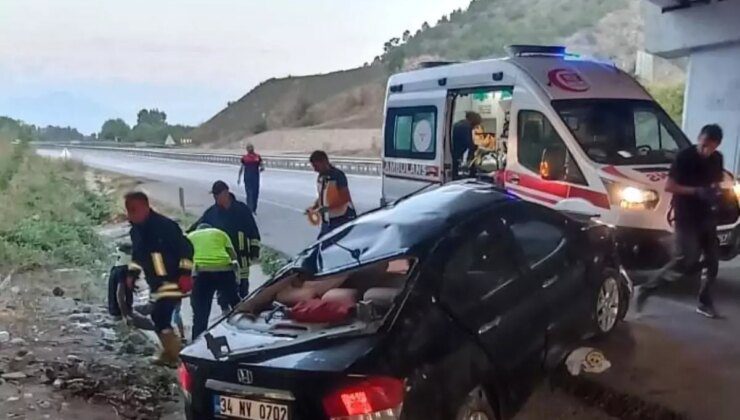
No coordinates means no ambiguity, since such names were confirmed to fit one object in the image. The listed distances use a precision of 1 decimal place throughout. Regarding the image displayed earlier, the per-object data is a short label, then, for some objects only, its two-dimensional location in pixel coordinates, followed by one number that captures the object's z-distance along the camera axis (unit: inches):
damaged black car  141.3
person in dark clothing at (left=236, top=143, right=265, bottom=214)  679.1
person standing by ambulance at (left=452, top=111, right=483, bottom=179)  405.1
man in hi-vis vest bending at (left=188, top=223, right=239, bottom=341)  252.1
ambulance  302.2
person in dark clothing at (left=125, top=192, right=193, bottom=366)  226.4
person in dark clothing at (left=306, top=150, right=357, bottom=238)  329.1
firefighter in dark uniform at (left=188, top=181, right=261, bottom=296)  269.0
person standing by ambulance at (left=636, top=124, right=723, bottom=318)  263.3
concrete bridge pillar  617.0
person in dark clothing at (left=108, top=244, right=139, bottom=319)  240.4
